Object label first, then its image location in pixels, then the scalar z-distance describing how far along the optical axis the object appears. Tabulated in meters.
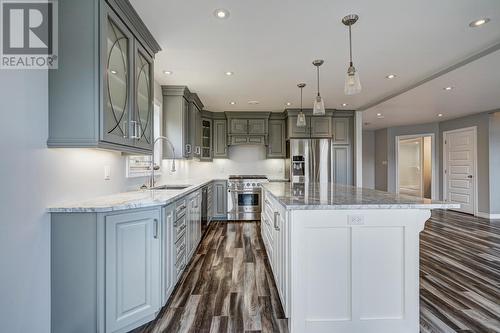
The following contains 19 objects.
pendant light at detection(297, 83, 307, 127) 3.16
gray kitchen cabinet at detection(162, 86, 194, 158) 3.86
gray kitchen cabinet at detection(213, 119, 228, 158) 5.56
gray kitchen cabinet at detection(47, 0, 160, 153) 1.58
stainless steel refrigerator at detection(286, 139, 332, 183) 5.16
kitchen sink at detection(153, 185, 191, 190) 3.41
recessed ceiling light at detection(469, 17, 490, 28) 2.11
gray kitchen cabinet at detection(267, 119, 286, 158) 5.66
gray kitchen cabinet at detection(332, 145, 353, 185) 5.46
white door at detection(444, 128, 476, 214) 5.66
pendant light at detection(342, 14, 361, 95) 1.96
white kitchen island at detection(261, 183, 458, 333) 1.63
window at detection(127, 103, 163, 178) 2.73
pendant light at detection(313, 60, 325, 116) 2.58
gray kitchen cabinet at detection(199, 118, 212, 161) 5.23
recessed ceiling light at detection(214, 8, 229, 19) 2.00
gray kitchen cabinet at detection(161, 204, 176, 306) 1.94
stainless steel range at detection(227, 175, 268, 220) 5.12
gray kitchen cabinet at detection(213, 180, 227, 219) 5.17
